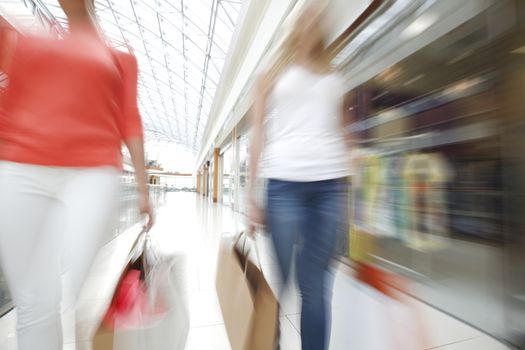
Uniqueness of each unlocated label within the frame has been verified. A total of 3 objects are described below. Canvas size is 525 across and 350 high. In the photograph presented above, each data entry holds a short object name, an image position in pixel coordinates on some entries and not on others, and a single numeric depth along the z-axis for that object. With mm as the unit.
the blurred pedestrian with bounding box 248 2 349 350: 751
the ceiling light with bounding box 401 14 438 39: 1700
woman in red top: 608
